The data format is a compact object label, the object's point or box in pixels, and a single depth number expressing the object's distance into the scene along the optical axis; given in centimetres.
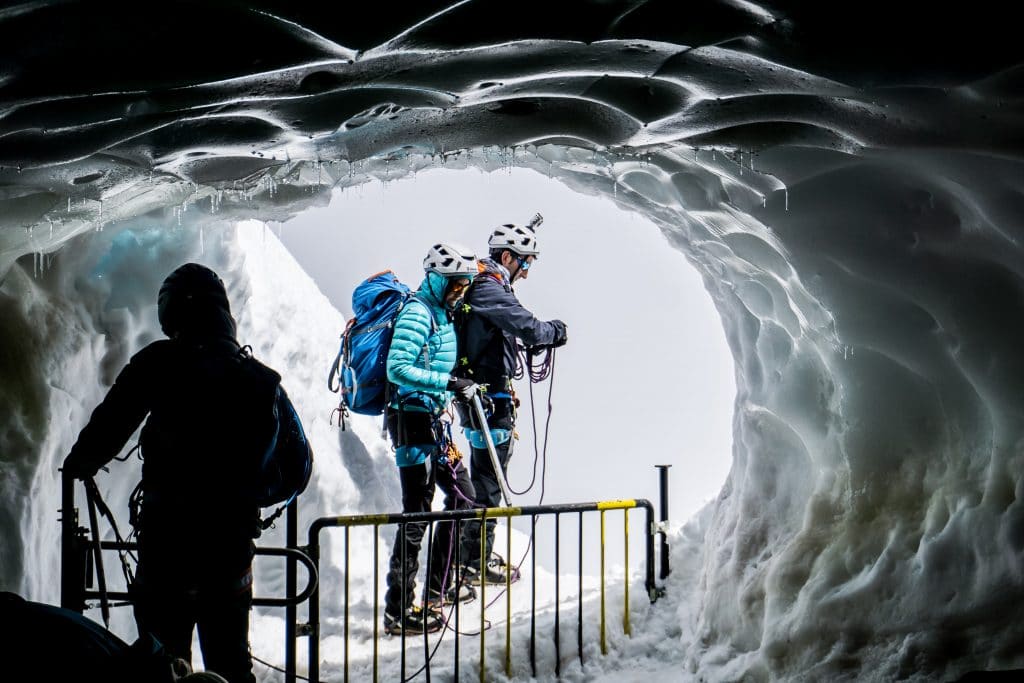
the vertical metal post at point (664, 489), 609
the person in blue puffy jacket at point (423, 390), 523
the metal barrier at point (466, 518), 438
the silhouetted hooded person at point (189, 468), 329
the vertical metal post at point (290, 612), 423
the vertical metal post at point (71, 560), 358
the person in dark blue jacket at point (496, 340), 573
